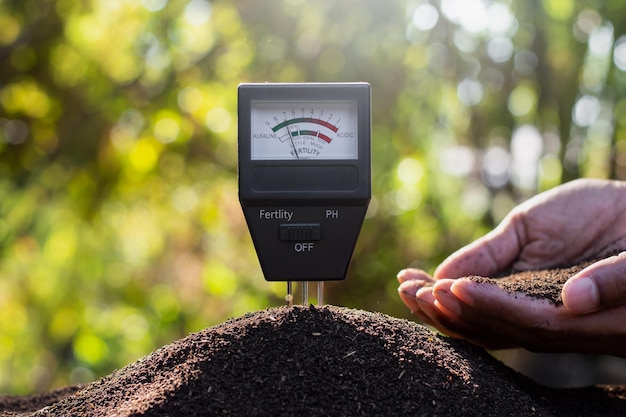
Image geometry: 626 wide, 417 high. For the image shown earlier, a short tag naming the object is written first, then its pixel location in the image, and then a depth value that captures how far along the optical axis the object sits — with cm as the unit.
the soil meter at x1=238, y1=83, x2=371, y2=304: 35
